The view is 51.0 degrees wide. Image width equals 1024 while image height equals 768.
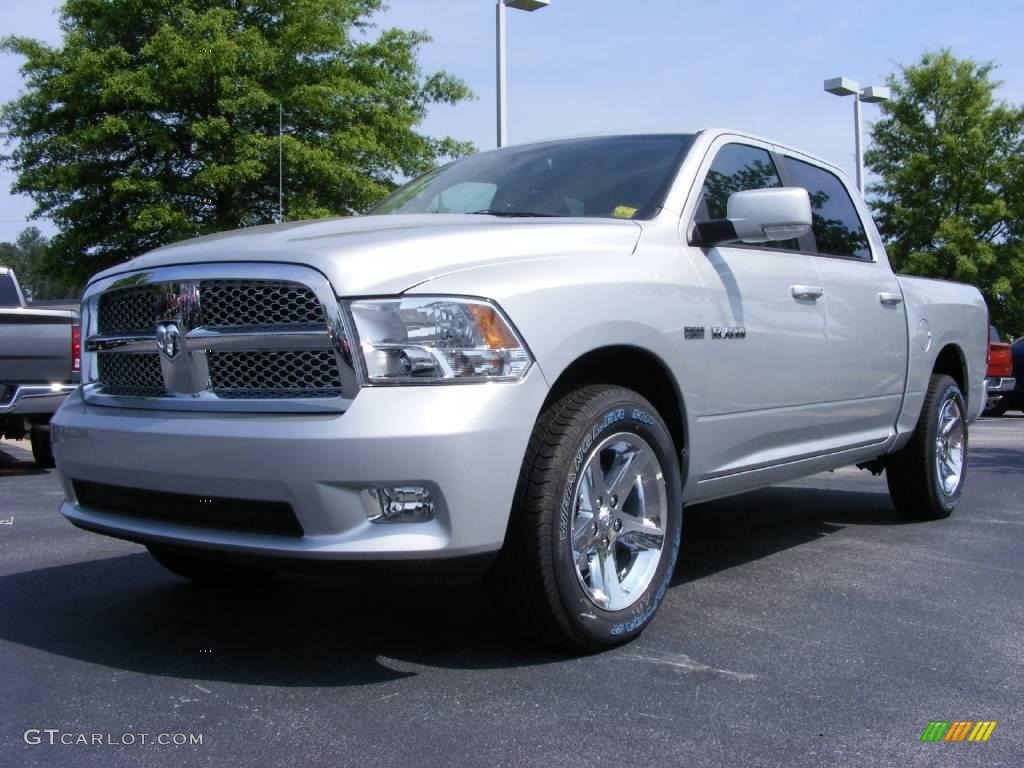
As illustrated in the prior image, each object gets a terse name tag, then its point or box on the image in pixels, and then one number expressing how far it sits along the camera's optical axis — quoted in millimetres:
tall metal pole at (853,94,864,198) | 22322
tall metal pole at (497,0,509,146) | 13520
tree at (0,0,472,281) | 19484
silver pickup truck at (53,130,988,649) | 2873
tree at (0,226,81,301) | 22375
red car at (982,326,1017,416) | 8727
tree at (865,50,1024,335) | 28891
